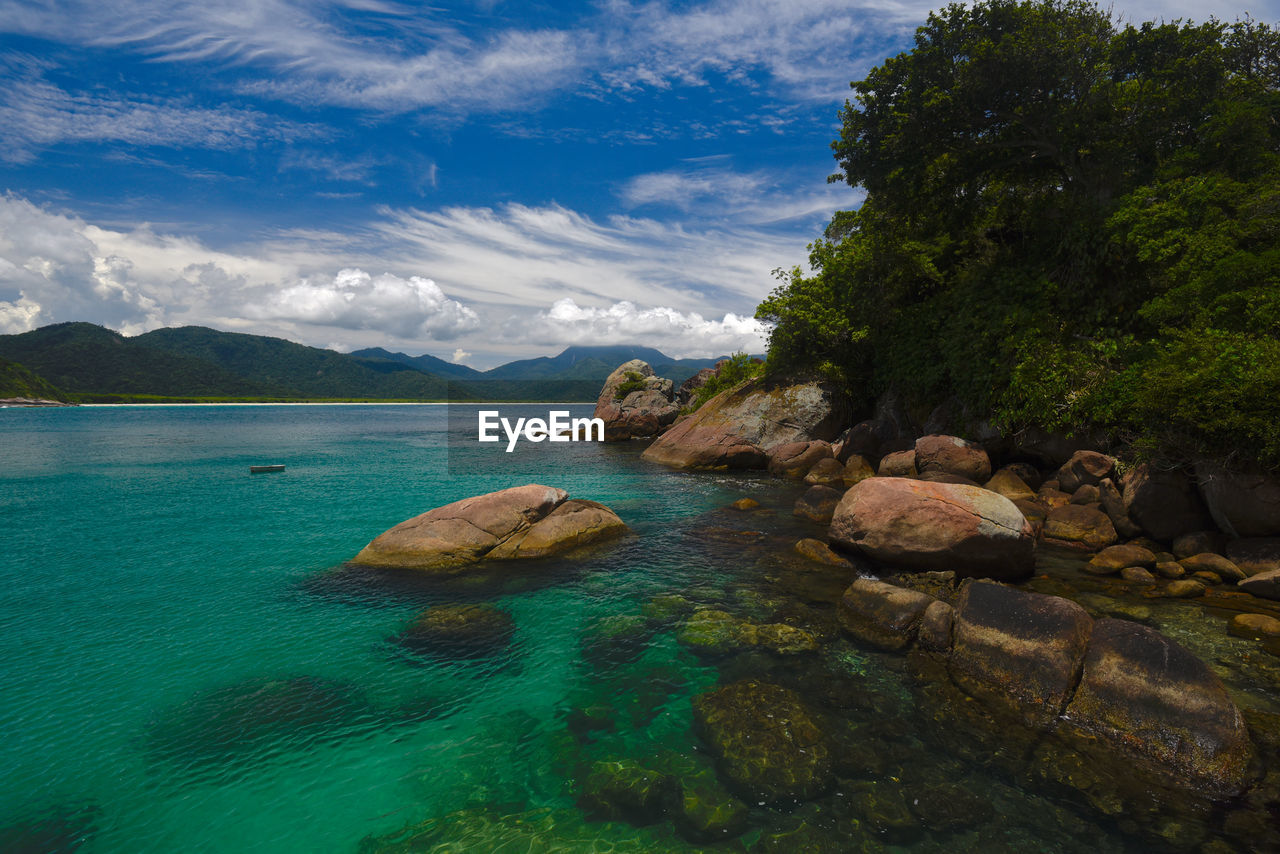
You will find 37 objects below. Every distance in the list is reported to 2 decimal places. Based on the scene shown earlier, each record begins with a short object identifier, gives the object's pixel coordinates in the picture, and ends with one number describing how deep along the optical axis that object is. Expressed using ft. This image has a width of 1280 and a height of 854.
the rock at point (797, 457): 96.53
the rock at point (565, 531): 49.55
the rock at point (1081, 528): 47.19
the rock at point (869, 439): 91.91
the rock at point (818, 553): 45.19
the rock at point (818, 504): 60.18
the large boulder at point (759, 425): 105.40
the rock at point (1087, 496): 52.41
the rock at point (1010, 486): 60.98
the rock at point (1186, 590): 36.09
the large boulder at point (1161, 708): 19.97
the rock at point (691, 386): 202.49
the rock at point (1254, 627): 30.11
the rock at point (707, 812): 18.15
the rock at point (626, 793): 19.17
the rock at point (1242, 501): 38.60
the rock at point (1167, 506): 44.01
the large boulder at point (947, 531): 38.65
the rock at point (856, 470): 82.53
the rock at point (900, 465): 70.13
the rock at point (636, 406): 180.96
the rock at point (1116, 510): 46.65
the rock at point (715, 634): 31.22
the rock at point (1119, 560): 41.24
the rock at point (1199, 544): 41.22
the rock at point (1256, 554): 37.29
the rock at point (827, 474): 84.05
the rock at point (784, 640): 30.48
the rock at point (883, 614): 31.53
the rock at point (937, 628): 29.73
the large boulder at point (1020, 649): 24.36
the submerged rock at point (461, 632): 32.30
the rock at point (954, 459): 66.03
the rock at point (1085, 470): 54.08
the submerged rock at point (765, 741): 20.17
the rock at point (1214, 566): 37.80
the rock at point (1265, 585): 34.65
